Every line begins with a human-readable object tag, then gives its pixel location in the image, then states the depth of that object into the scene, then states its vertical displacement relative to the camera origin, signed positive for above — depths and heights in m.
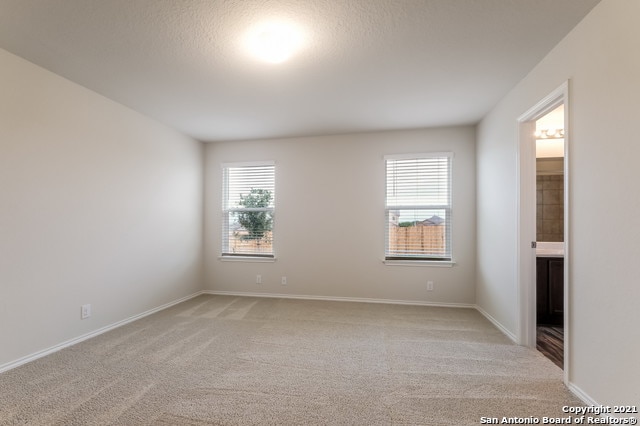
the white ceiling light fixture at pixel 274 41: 2.01 +1.32
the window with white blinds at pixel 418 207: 4.21 +0.18
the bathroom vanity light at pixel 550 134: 3.92 +1.18
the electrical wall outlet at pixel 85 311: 2.90 -0.96
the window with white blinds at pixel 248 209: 4.75 +0.15
